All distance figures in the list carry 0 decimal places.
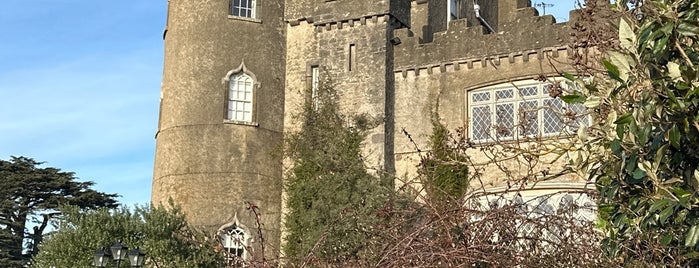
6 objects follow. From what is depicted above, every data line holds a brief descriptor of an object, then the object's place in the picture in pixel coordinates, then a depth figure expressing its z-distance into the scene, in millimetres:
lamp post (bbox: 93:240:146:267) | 14545
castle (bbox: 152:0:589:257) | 21109
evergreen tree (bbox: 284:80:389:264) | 20219
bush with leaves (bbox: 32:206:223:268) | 18266
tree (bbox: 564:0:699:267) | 5543
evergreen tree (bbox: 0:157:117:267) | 34812
